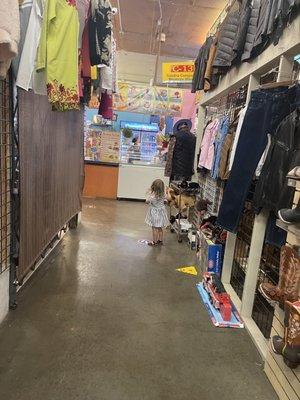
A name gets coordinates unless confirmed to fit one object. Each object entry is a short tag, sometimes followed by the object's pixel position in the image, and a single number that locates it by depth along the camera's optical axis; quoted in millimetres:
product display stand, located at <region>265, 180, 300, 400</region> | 1806
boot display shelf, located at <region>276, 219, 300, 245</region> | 1796
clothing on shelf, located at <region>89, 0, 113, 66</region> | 3016
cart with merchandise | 5145
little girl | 4617
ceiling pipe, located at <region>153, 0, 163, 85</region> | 6020
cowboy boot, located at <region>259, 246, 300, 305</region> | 1786
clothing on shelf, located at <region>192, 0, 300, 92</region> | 2406
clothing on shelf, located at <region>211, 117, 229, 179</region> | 3748
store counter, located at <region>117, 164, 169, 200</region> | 7961
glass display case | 8273
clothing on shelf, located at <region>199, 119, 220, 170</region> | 4270
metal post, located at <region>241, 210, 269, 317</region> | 2527
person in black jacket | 5738
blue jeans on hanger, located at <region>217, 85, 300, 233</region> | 2326
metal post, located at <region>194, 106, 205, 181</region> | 5441
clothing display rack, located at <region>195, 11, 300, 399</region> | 2042
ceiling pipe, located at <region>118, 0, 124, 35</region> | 5941
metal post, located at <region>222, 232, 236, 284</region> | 3383
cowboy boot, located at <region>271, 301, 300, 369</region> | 1599
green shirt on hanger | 2127
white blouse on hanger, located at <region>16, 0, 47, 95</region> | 2018
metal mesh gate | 2291
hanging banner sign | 7777
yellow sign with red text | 6539
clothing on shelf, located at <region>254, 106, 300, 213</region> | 2016
